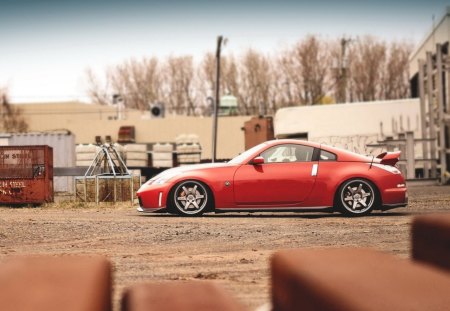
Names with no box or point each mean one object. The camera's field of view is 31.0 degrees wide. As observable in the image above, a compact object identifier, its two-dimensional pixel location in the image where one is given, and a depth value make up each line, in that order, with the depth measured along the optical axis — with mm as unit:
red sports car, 13703
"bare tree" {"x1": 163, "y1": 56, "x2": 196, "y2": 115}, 86562
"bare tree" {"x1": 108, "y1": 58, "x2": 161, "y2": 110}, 87562
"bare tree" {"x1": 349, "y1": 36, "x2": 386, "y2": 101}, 74938
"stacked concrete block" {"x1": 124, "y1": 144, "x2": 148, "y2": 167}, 42028
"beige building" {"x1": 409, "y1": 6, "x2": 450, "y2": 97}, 34219
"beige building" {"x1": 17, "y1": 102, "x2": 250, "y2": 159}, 66875
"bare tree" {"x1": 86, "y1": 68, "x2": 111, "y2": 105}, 94250
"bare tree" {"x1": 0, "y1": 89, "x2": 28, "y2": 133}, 80438
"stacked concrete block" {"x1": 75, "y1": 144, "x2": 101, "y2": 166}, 38812
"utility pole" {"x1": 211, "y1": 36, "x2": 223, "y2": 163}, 41312
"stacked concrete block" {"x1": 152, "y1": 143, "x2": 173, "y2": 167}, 44000
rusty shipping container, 21812
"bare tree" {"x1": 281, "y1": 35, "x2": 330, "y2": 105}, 74750
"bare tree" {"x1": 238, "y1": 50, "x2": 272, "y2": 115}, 79812
